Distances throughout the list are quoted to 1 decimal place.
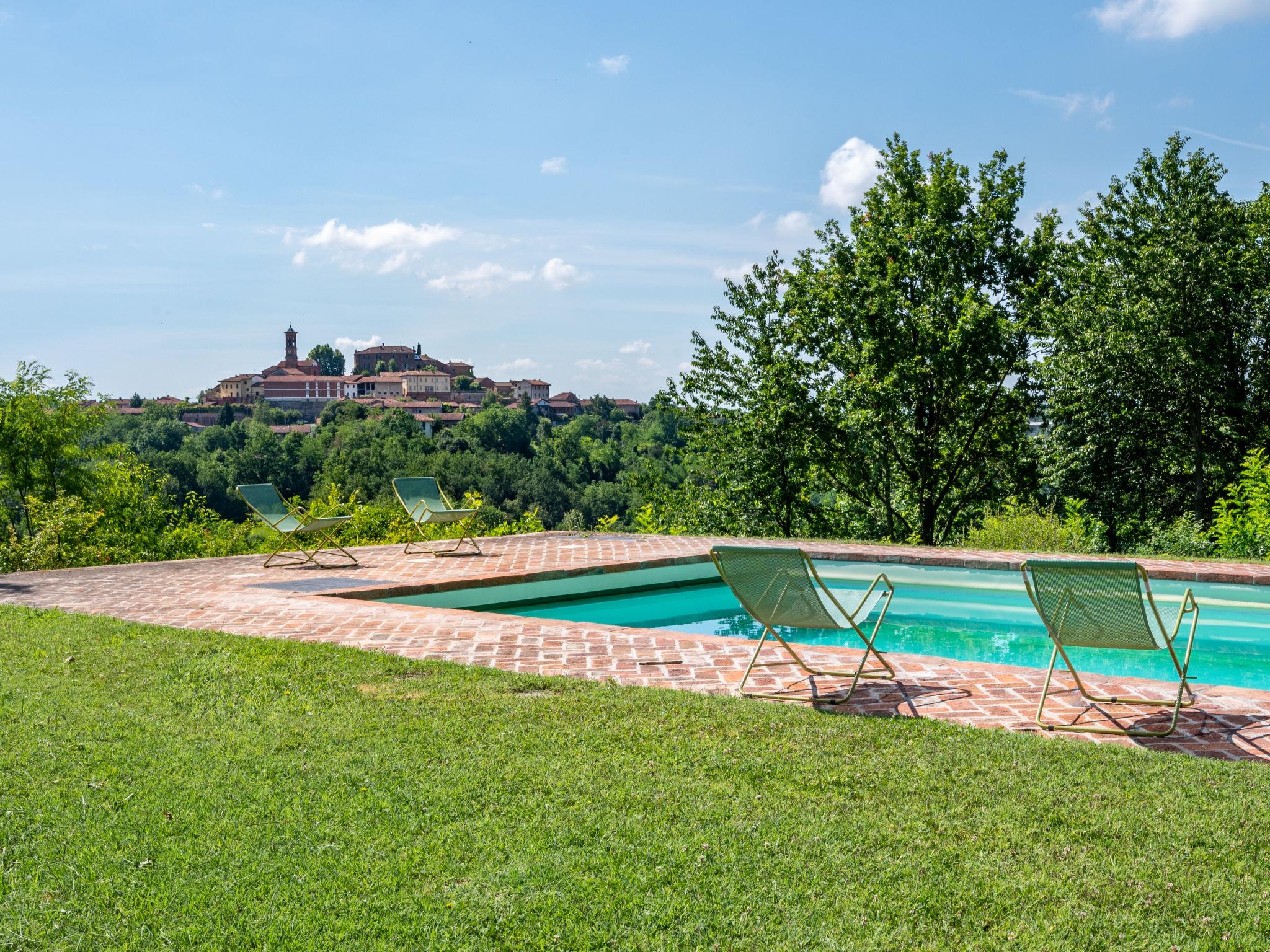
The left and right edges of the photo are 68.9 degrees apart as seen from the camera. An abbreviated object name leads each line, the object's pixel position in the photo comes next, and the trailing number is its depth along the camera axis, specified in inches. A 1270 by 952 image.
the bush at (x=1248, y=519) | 424.5
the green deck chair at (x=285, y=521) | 401.4
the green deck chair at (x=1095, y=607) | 167.8
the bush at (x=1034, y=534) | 475.8
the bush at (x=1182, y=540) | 457.1
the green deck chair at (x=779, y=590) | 189.5
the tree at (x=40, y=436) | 561.9
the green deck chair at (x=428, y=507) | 426.9
